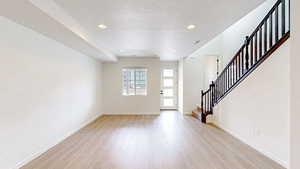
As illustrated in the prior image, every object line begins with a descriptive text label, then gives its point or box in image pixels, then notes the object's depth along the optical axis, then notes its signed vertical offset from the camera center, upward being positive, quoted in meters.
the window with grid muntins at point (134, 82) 5.45 +0.11
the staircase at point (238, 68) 2.18 +0.44
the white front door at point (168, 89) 6.32 -0.25
